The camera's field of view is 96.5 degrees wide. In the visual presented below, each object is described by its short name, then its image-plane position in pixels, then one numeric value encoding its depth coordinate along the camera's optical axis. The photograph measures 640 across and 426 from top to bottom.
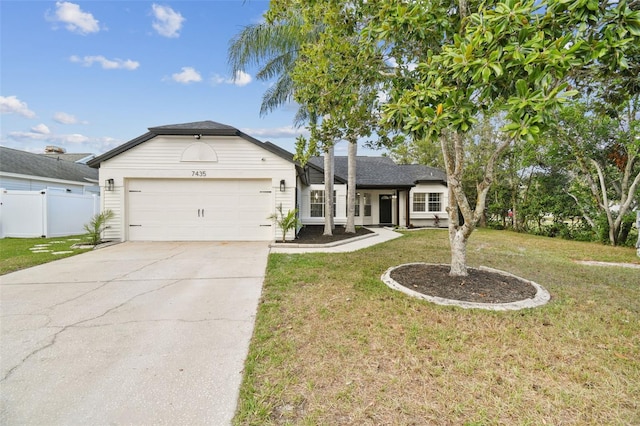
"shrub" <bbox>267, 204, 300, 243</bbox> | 9.53
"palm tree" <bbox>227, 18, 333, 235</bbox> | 10.84
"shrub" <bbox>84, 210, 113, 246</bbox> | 9.19
